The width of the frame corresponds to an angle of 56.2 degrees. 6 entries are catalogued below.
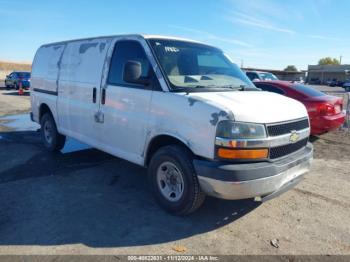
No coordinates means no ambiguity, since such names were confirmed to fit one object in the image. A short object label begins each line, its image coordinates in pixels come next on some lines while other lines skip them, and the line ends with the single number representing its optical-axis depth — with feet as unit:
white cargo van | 11.48
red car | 25.73
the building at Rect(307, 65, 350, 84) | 283.42
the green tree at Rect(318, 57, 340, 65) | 459.32
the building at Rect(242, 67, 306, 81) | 296.01
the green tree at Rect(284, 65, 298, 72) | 420.81
